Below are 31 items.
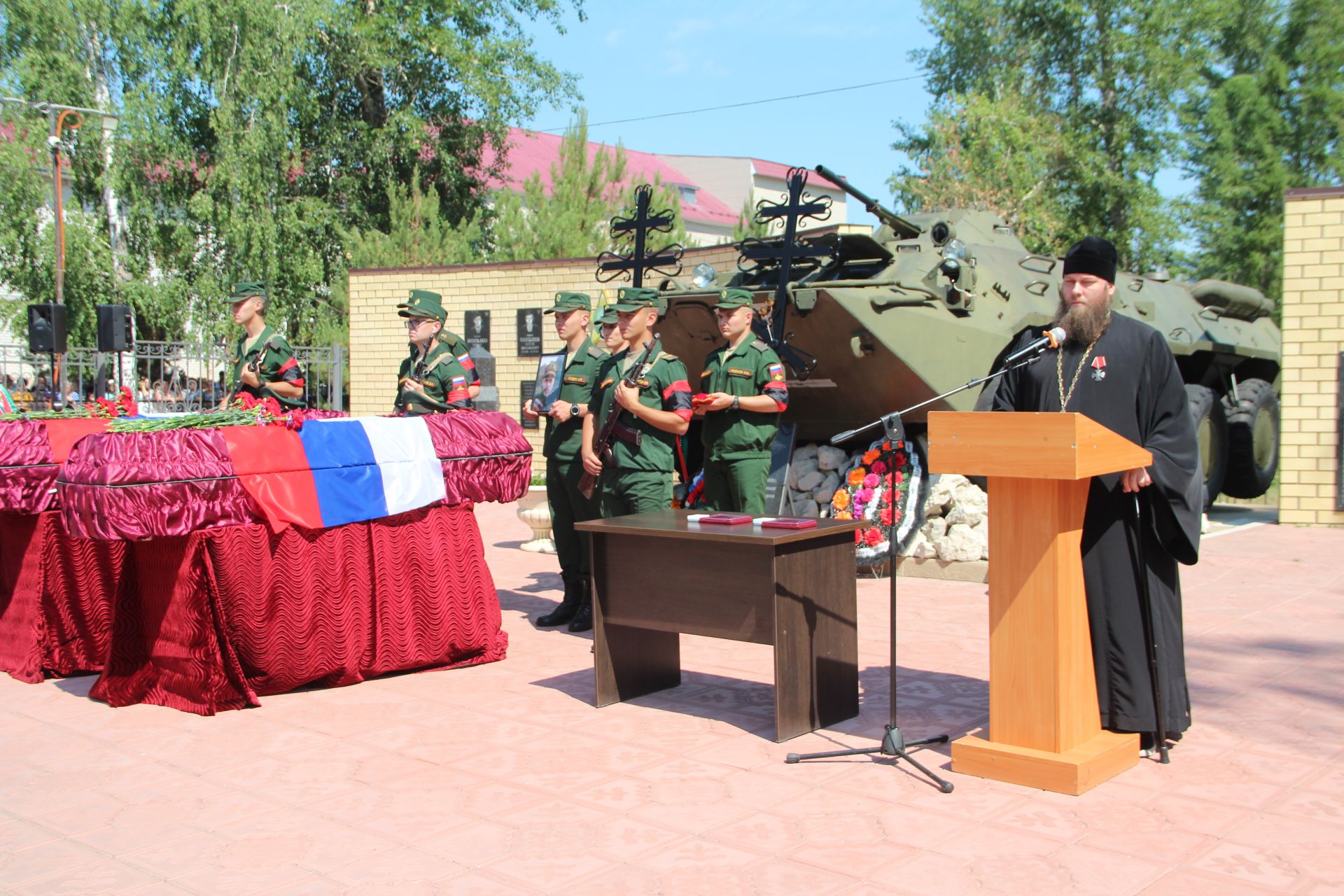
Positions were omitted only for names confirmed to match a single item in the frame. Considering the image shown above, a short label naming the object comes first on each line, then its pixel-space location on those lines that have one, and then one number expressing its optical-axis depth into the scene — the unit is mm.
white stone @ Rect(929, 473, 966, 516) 9391
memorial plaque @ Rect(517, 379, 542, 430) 16789
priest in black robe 4531
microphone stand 4262
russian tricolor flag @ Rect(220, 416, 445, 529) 5723
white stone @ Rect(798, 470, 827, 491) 10141
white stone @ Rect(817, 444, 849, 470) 10133
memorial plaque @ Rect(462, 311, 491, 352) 17578
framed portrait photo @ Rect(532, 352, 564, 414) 7559
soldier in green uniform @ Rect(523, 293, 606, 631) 7570
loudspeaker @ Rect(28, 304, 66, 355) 16984
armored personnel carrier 8938
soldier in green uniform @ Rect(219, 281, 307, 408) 7398
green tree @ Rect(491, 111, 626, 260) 26328
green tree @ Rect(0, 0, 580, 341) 27000
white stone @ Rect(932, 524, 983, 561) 9102
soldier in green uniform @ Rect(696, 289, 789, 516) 7461
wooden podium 4293
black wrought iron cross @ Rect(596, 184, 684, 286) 9461
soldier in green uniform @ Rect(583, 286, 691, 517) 6980
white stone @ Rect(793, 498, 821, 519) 9922
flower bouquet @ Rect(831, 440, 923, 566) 9289
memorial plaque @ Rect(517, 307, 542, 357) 17109
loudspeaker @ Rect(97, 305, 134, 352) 16188
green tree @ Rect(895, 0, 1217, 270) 30266
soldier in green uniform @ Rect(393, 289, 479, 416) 7414
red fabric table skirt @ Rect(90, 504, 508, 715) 5617
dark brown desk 5031
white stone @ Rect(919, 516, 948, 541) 9351
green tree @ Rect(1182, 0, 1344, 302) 28516
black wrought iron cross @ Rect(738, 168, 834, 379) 8891
